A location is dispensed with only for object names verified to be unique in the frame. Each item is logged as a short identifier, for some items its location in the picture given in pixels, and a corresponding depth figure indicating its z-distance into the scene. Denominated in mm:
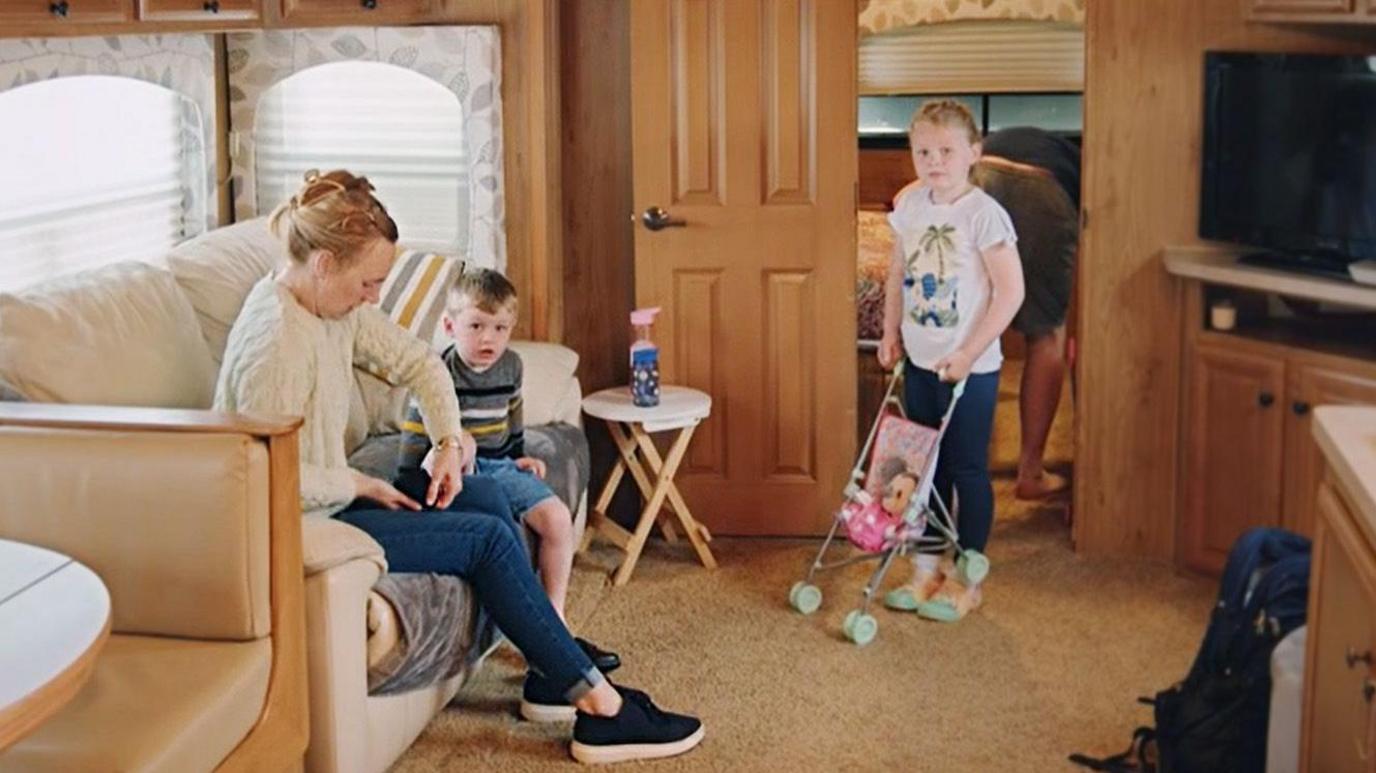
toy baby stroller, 4660
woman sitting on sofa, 3658
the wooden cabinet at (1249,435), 4641
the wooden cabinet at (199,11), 4344
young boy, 4176
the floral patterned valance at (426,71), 5191
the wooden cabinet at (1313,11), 4512
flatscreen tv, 4629
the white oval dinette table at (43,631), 2303
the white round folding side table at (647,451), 5035
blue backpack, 3369
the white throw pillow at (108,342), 3658
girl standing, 4594
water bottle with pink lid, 5047
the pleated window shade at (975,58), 8320
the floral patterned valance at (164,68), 4289
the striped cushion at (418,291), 4848
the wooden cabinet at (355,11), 4961
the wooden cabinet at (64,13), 3900
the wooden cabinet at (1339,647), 2709
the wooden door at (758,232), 5227
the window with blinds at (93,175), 4367
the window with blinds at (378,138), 5301
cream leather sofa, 3459
